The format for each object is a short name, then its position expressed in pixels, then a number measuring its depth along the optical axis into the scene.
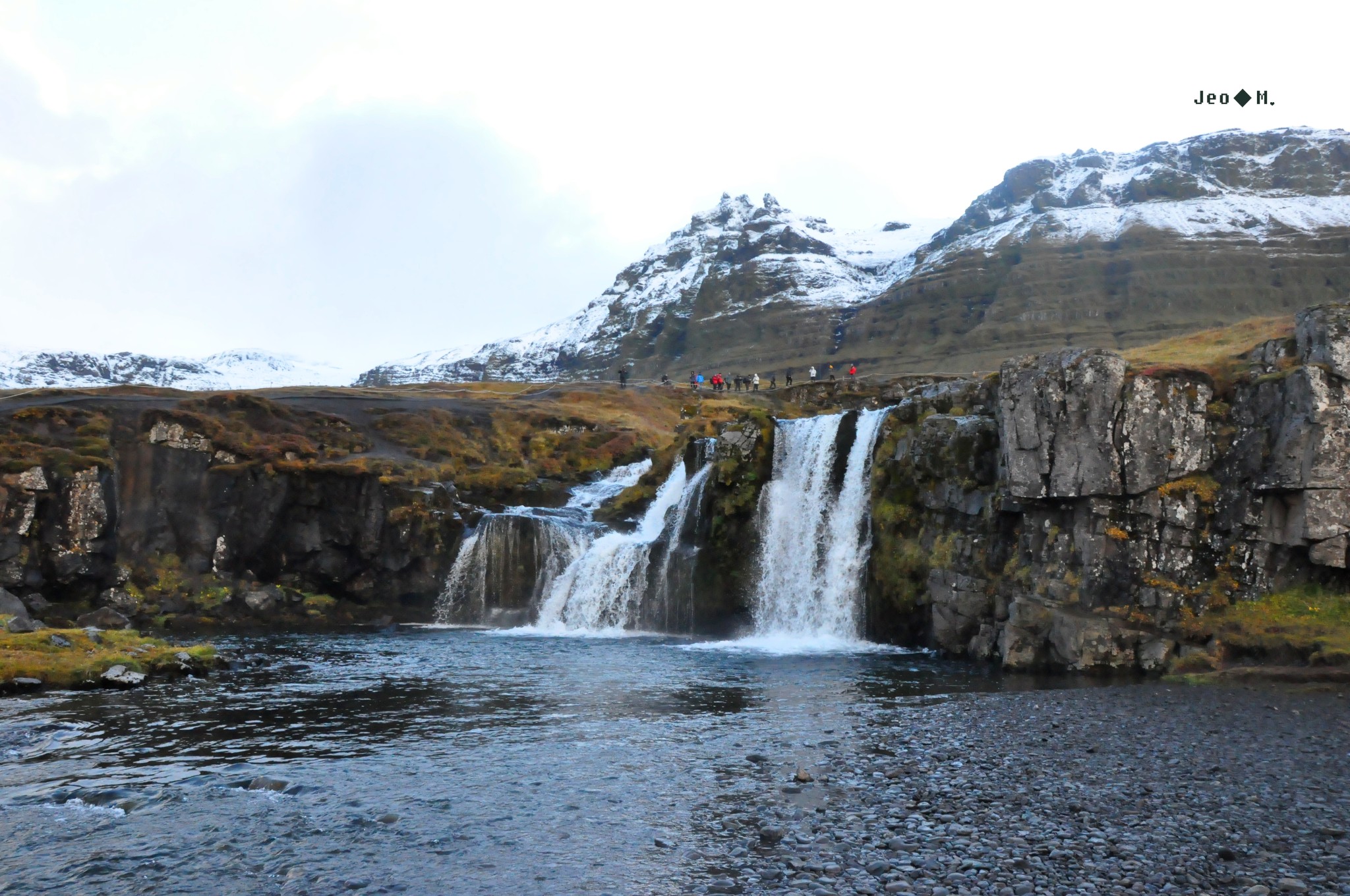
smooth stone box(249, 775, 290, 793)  17.48
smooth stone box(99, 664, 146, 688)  28.16
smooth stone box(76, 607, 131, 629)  45.53
